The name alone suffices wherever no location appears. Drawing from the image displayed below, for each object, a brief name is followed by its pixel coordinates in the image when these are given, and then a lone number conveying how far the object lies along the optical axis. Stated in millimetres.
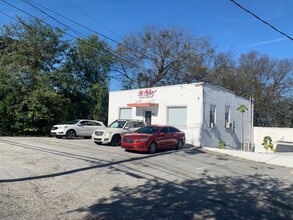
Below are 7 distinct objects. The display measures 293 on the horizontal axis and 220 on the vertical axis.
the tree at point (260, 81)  29126
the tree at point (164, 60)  26619
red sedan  10958
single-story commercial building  15009
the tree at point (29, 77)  17264
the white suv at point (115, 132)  12924
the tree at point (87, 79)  21302
